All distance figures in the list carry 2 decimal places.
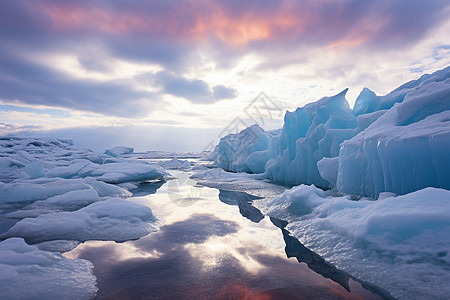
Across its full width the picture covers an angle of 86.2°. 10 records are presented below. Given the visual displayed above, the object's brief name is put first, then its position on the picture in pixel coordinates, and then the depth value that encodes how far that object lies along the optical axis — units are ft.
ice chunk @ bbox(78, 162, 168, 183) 43.93
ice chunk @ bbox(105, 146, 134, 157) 186.57
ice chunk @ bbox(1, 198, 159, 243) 16.06
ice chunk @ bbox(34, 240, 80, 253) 13.80
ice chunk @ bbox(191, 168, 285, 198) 37.99
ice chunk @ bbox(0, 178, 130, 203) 28.43
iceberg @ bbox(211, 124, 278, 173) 67.72
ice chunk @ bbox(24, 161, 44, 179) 44.42
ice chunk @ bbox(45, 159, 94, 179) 42.93
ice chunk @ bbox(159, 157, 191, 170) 94.62
